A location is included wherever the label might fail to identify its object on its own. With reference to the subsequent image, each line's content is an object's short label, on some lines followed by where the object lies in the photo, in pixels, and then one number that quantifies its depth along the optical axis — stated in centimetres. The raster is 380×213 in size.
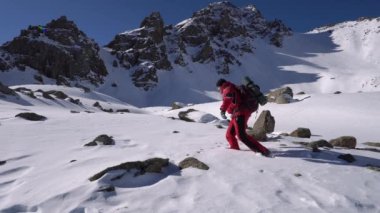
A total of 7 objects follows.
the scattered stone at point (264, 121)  1420
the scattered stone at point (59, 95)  2962
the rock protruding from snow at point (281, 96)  2898
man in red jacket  929
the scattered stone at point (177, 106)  3659
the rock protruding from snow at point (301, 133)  1354
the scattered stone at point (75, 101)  2925
